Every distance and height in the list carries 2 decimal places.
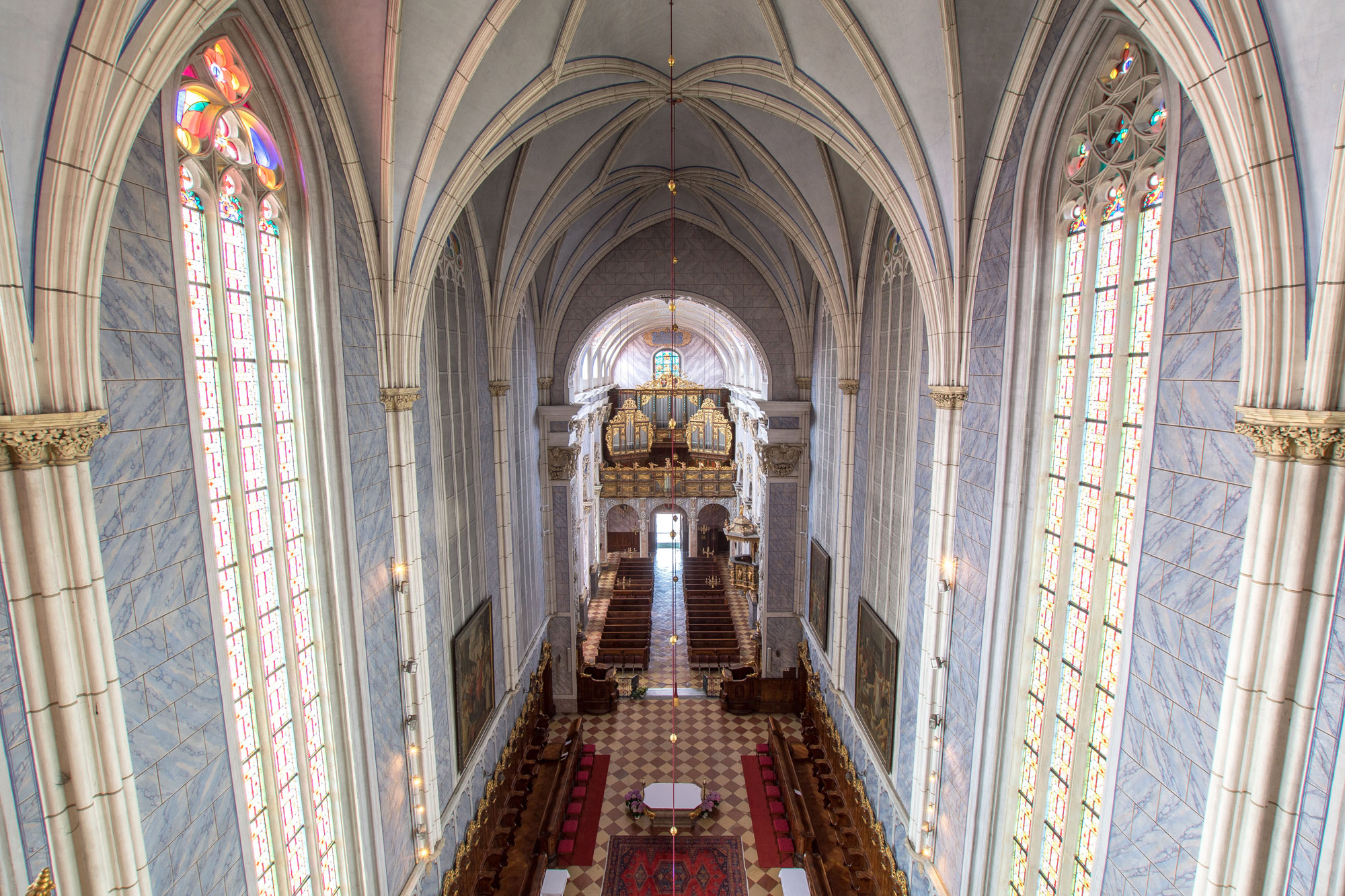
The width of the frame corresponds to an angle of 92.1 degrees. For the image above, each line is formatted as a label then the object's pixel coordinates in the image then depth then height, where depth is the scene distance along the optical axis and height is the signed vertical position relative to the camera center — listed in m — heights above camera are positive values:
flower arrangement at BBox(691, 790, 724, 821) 15.45 -10.08
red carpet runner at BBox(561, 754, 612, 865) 14.80 -10.59
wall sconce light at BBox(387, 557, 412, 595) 9.56 -2.81
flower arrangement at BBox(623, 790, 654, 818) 15.89 -10.21
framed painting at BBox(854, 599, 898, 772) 12.48 -5.98
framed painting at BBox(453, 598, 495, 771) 12.05 -5.73
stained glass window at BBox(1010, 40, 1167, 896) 6.43 -0.75
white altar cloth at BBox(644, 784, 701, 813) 15.14 -9.69
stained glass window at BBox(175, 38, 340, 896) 6.25 -0.69
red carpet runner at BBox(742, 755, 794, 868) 14.62 -10.53
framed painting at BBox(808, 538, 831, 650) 17.81 -5.85
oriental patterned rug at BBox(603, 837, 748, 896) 13.77 -10.54
